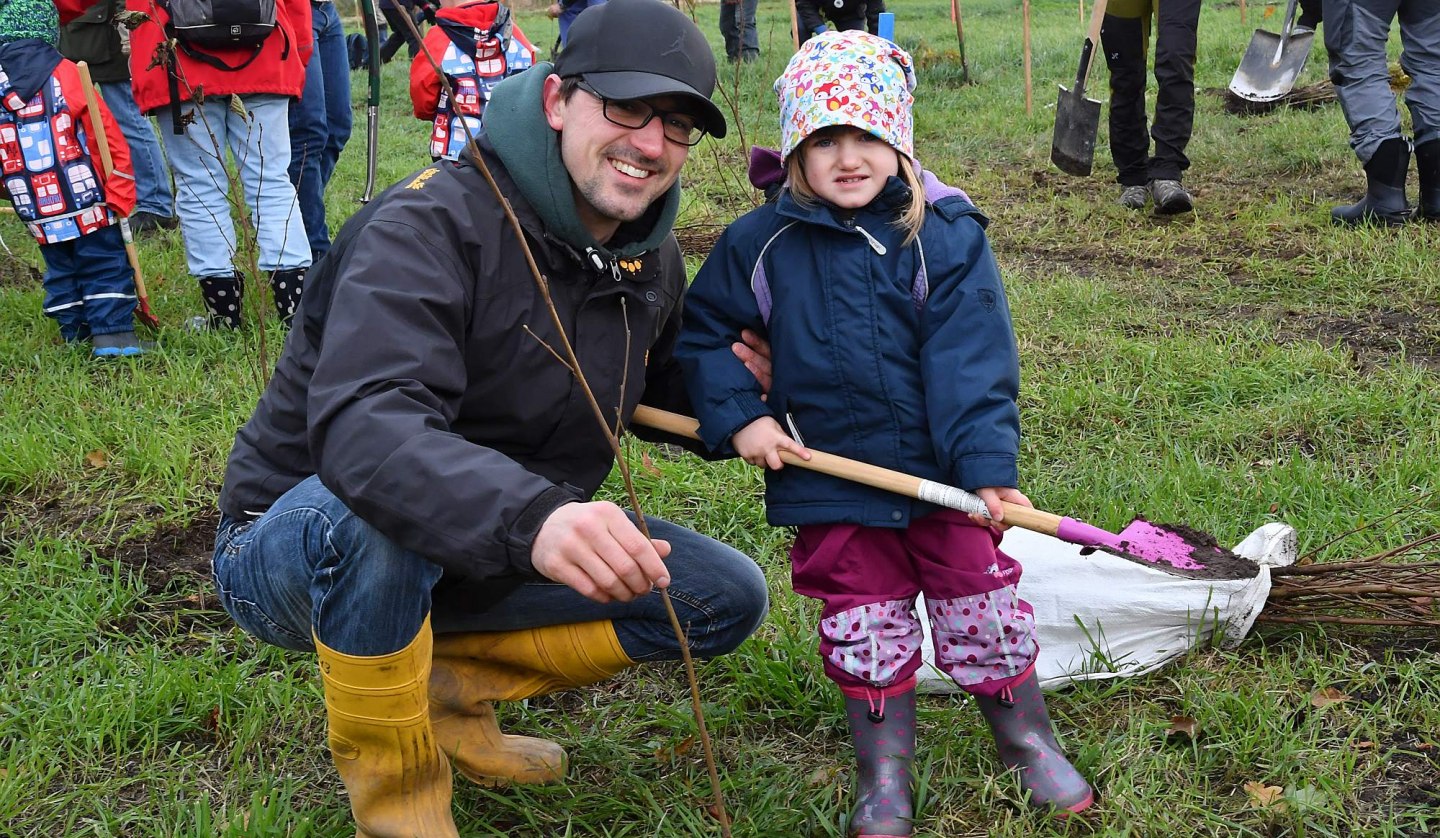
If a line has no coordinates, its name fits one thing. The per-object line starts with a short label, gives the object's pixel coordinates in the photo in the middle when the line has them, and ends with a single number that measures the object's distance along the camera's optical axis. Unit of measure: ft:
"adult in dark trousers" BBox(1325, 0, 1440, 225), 17.37
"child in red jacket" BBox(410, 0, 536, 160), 16.53
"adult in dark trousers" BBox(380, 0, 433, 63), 27.65
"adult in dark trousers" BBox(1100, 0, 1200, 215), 19.62
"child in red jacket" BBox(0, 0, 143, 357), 14.97
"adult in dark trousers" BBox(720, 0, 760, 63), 40.45
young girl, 7.40
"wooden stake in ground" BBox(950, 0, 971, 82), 32.68
